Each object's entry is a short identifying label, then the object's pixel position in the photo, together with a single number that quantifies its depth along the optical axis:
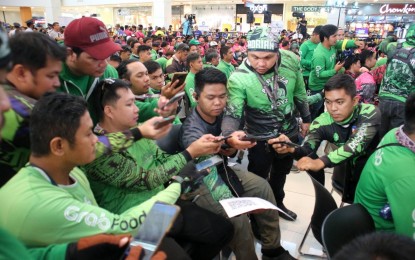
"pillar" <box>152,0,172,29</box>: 17.89
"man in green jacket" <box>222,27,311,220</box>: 2.05
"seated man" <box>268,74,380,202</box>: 1.89
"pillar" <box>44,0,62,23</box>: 19.79
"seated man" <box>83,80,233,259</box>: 1.45
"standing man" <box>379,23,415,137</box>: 2.79
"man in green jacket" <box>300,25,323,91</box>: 4.74
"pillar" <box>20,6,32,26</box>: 21.55
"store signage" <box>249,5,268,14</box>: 16.05
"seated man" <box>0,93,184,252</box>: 0.96
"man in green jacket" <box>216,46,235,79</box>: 5.12
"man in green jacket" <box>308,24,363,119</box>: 3.97
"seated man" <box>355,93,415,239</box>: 1.26
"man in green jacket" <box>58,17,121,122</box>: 1.74
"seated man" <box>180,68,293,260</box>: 1.76
